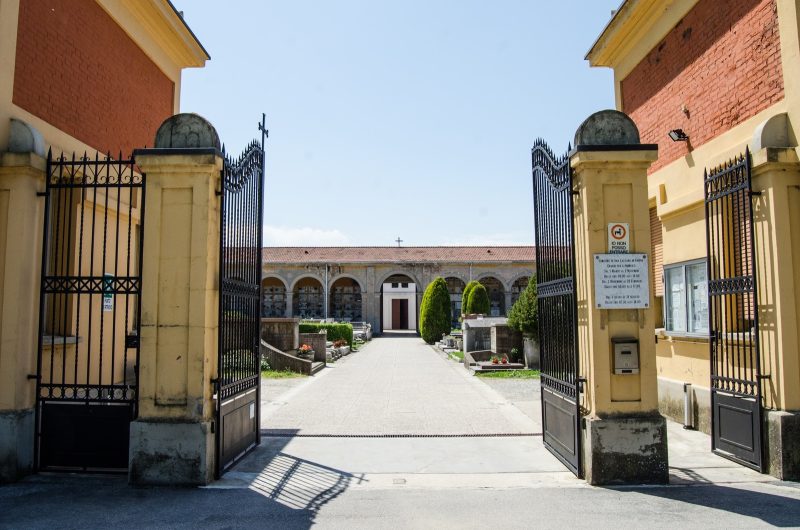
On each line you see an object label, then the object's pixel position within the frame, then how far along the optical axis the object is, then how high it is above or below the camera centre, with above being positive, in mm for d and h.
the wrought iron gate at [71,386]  5980 -766
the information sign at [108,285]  5926 +320
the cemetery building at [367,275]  43750 +3058
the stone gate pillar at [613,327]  5711 -125
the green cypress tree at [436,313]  32125 +111
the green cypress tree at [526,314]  16859 +19
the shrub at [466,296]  31531 +1047
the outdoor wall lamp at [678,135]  8383 +2564
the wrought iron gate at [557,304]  6289 +128
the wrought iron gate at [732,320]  6258 -78
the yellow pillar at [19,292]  5855 +248
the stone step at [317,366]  16927 -1533
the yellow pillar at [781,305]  5848 +92
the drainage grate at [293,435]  8102 -1659
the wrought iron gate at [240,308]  6145 +90
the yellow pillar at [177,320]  5617 -39
